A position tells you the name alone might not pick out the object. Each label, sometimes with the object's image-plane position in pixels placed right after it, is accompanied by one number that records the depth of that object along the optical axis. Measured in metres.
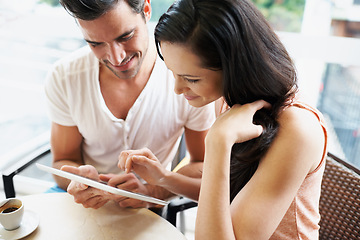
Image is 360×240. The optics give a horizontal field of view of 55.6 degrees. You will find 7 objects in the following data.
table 1.00
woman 0.87
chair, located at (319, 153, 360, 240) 1.24
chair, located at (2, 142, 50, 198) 1.33
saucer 0.96
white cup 0.95
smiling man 1.30
